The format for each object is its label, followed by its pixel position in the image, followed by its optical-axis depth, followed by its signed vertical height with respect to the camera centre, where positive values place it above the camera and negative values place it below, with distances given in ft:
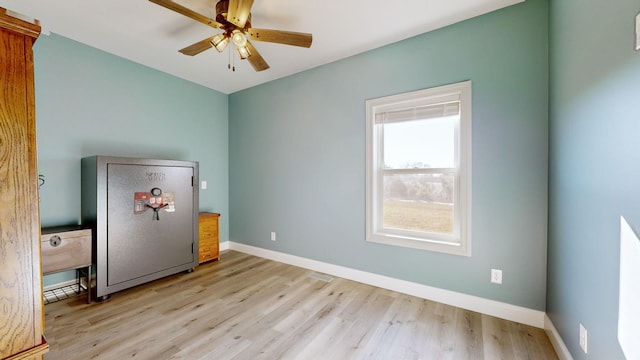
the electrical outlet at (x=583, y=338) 4.45 -2.87
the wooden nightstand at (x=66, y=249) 6.99 -2.10
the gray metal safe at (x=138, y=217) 7.80 -1.39
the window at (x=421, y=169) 7.47 +0.31
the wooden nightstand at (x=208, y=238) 11.06 -2.73
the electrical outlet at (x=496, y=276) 6.95 -2.72
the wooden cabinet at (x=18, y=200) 2.36 -0.23
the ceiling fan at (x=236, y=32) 5.74 +3.78
